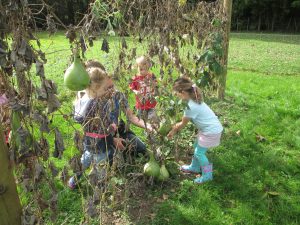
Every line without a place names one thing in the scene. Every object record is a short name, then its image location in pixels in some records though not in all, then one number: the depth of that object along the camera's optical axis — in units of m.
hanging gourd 1.70
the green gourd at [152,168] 2.98
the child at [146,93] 2.76
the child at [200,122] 3.25
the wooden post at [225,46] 5.21
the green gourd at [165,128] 3.13
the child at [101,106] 2.30
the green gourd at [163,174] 3.09
